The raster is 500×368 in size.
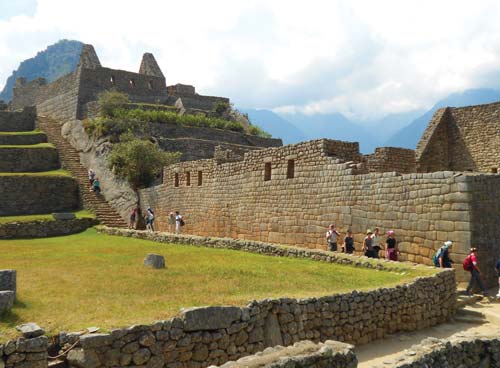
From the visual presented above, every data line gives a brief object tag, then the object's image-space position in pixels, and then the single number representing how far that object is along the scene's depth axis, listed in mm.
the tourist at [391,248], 15562
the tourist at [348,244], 17016
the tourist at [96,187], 33281
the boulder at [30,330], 6551
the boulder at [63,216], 27359
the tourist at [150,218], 28208
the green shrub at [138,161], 32625
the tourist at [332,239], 17688
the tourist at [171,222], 28259
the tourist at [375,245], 16078
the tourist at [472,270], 13500
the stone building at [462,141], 24422
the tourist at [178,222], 26594
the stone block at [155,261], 12814
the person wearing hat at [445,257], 13922
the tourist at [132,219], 30123
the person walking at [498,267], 13694
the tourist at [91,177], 34188
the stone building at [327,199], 14492
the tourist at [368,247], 16062
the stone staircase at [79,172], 30700
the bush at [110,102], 38781
